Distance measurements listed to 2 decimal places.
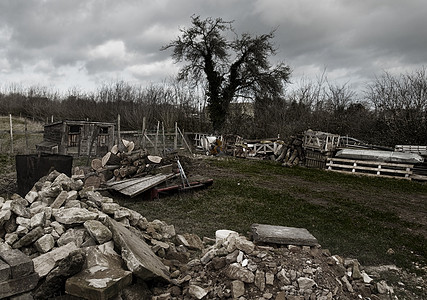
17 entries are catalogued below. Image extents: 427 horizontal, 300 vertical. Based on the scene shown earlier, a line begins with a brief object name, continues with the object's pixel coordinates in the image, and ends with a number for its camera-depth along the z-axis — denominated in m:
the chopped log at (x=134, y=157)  11.10
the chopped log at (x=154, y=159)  11.68
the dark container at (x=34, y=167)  7.79
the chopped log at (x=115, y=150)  11.35
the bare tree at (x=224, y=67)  25.69
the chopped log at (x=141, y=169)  11.07
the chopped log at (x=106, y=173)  10.60
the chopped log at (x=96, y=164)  11.10
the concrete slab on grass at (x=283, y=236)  4.61
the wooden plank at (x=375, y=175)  13.43
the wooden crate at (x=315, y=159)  15.85
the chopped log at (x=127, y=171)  10.73
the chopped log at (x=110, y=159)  11.06
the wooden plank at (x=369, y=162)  13.64
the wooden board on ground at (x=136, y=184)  9.05
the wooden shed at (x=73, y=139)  14.23
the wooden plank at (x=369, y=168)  13.62
